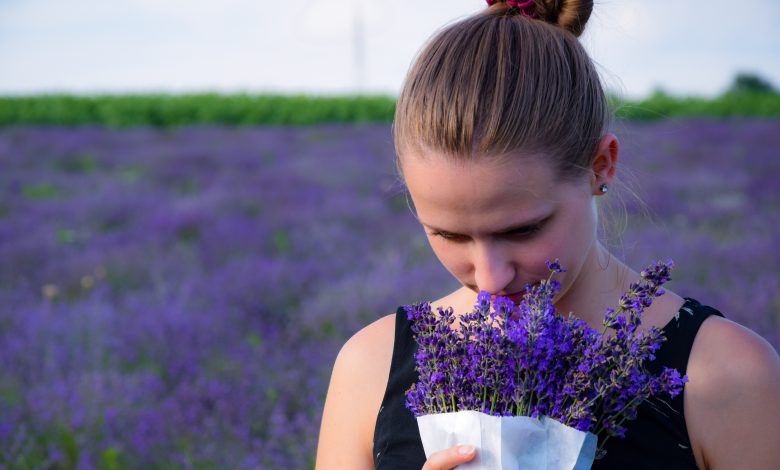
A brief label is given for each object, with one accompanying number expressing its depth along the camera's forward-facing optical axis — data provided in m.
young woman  1.50
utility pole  44.62
